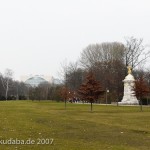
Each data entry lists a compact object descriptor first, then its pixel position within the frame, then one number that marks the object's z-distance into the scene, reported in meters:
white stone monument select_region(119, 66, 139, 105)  77.38
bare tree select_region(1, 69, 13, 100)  137.12
